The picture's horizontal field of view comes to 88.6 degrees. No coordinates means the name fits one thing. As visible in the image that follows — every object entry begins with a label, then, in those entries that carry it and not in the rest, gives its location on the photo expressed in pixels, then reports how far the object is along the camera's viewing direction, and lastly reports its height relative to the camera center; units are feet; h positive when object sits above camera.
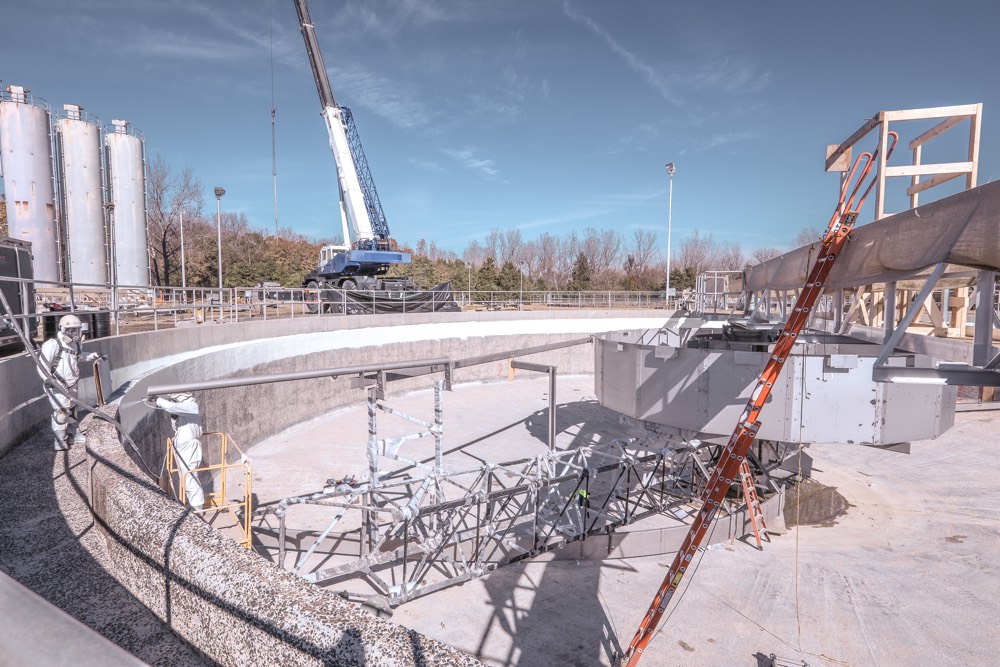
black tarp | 72.84 -1.32
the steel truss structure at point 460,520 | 24.32 -13.17
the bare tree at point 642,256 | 256.93 +18.98
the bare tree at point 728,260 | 276.00 +19.23
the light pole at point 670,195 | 117.39 +23.03
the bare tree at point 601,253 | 248.93 +19.93
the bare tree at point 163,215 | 140.36 +21.65
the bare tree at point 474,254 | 312.50 +23.69
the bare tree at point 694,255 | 281.99 +21.83
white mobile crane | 85.71 +12.64
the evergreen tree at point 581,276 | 153.14 +5.46
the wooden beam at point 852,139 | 26.71 +9.07
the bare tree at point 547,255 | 268.41 +20.24
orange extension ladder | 22.38 -5.51
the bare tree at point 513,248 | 275.96 +24.16
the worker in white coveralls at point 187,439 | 20.98 -6.52
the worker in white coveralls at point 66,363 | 17.48 -2.76
